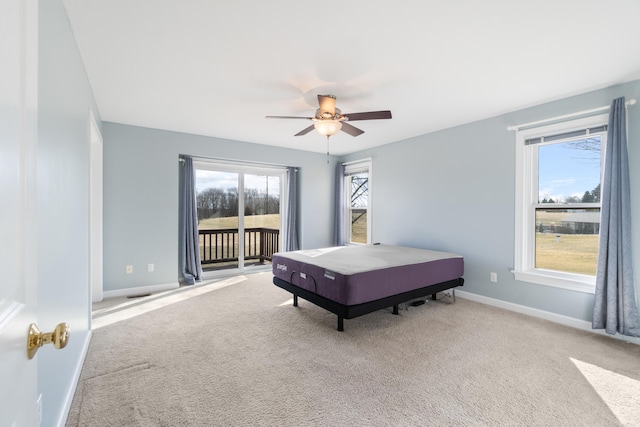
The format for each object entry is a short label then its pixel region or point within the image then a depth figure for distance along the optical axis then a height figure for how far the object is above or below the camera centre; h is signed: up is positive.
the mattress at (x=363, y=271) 2.78 -0.66
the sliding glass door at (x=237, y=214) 5.06 -0.12
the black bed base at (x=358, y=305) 2.76 -0.95
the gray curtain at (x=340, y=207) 6.07 +0.03
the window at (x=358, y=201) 5.71 +0.15
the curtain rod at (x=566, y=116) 2.71 +1.00
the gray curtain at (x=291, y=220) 5.75 -0.24
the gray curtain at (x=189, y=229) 4.63 -0.34
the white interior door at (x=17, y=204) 0.55 +0.00
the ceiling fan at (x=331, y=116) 2.78 +0.90
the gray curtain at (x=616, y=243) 2.65 -0.30
